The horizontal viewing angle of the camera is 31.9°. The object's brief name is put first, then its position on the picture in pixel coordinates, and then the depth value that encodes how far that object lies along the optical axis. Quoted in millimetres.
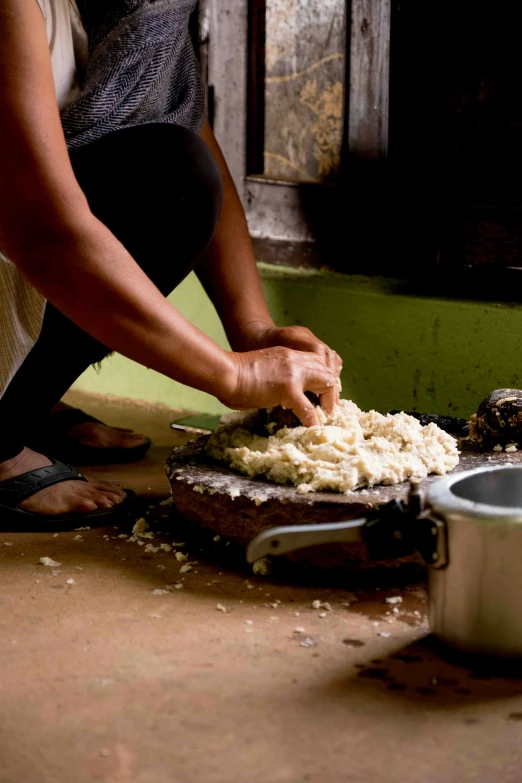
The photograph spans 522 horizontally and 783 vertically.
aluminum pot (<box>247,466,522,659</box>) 1159
